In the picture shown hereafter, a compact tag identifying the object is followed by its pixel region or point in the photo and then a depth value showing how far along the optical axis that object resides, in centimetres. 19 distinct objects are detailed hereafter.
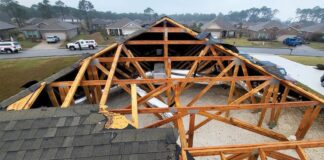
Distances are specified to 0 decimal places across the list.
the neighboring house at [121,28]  4347
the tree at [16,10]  4707
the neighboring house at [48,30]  3609
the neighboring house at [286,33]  3656
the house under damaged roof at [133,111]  265
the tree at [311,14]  9469
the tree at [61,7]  7019
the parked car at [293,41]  3166
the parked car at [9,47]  2377
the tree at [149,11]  9213
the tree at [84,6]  6506
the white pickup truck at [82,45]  2681
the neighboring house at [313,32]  3597
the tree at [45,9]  5709
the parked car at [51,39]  3256
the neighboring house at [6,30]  3306
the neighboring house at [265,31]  3797
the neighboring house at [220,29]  4209
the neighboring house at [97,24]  5624
